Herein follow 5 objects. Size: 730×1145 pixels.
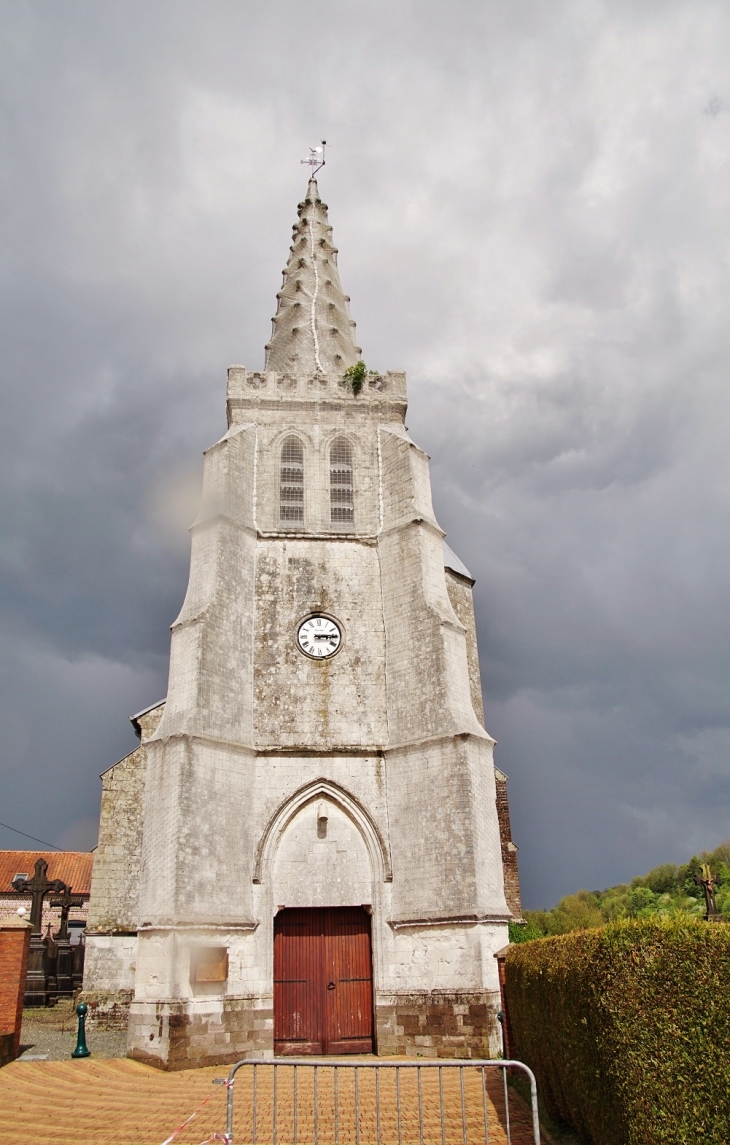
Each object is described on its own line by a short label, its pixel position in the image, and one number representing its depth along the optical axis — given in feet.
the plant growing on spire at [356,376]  74.90
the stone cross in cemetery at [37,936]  69.67
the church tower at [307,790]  51.29
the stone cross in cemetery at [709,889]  73.15
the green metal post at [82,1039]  48.47
